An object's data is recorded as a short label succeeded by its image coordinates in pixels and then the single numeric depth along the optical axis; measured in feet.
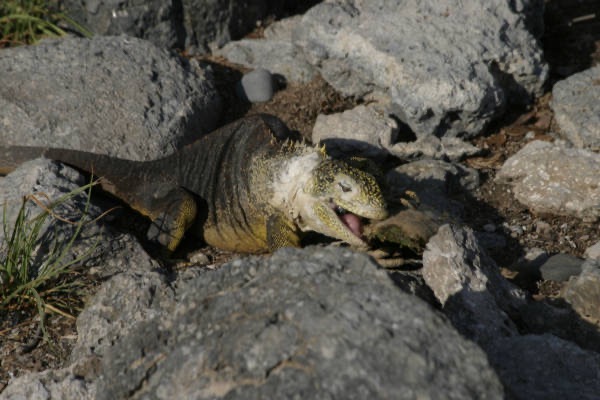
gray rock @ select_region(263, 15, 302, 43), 20.93
